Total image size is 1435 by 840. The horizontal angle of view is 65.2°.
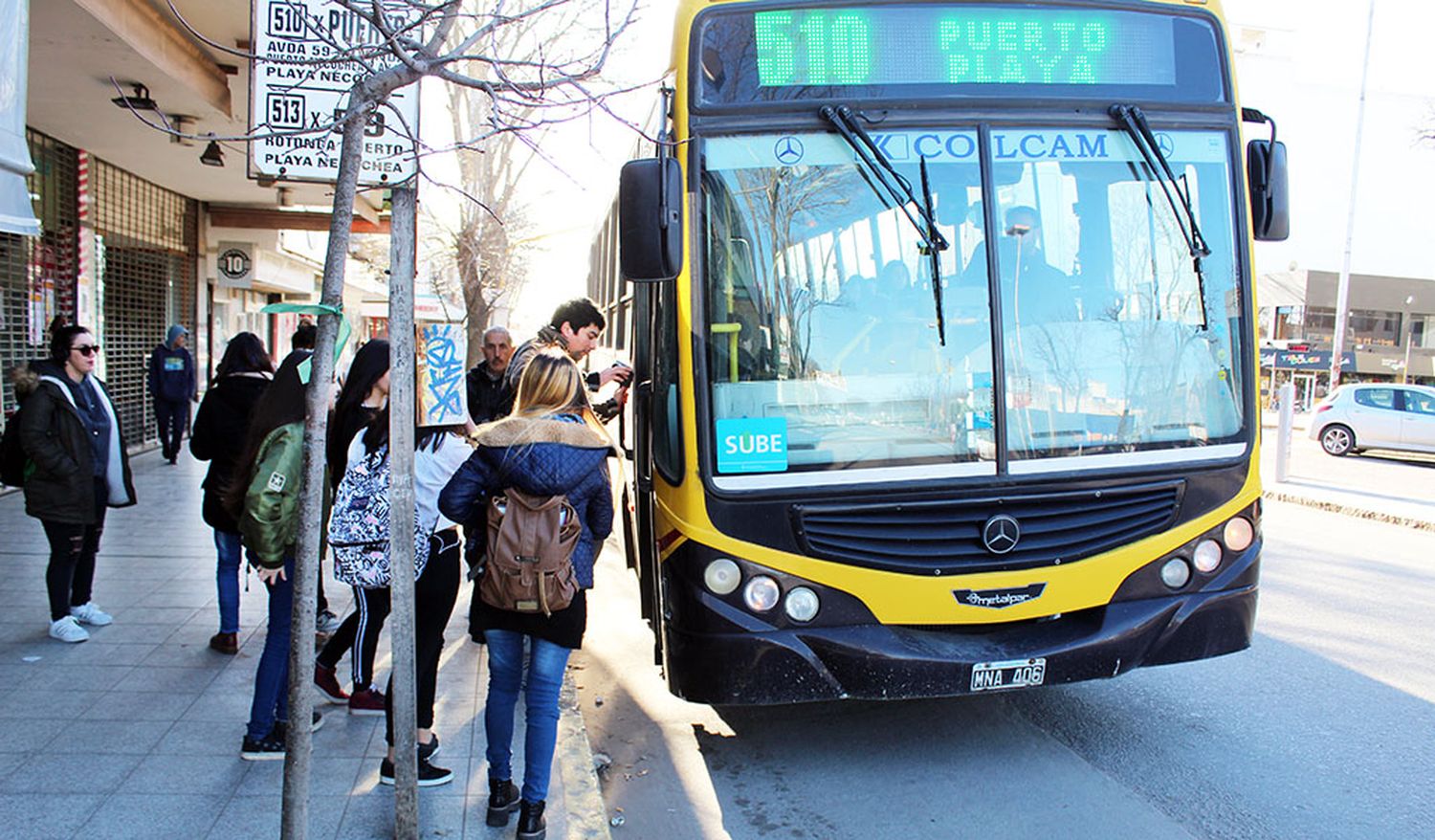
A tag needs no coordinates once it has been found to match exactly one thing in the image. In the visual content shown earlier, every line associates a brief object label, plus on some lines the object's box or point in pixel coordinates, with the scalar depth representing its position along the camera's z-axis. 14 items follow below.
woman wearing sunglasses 5.99
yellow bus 4.54
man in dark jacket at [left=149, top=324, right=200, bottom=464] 14.32
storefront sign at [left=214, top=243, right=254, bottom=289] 18.33
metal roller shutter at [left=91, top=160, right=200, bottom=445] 14.66
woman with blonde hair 3.96
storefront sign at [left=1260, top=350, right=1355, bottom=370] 23.66
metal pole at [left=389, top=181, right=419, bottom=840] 3.63
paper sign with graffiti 4.01
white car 21.33
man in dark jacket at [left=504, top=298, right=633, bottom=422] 6.55
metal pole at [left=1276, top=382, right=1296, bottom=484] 15.94
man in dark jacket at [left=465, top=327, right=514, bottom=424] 7.31
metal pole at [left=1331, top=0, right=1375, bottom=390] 27.11
